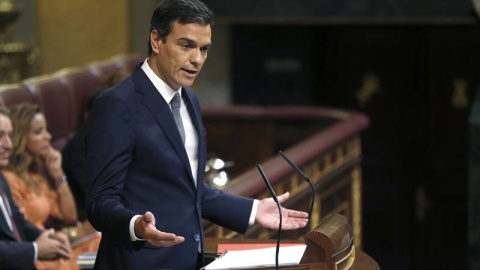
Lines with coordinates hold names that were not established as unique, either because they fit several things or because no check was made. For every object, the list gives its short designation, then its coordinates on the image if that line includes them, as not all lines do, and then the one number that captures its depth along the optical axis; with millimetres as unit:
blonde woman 9203
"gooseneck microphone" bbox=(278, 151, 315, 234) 5254
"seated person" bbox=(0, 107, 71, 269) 7562
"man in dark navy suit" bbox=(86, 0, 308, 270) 5016
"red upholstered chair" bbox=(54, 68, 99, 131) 12680
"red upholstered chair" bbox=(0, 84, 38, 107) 10492
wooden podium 4996
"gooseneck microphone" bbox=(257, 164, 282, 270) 4886
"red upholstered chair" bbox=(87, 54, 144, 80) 14187
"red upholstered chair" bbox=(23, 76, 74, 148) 11844
